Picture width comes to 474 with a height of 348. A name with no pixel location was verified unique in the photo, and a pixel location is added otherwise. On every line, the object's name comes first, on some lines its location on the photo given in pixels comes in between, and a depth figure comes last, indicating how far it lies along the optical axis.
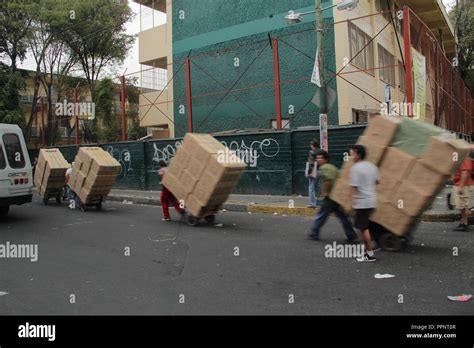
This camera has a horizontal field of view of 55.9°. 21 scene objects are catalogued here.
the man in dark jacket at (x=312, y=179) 11.32
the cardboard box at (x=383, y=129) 7.07
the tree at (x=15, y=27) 23.73
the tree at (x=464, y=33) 31.69
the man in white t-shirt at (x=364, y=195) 6.51
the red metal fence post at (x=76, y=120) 21.85
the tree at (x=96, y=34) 26.42
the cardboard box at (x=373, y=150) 7.17
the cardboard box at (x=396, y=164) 6.83
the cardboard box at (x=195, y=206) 9.40
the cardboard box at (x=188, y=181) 9.48
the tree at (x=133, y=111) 30.66
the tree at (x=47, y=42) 24.44
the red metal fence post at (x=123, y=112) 19.76
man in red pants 10.34
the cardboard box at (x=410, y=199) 6.68
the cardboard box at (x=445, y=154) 6.39
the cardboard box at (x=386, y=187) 6.98
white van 10.36
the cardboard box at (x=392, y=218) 6.86
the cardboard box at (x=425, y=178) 6.54
